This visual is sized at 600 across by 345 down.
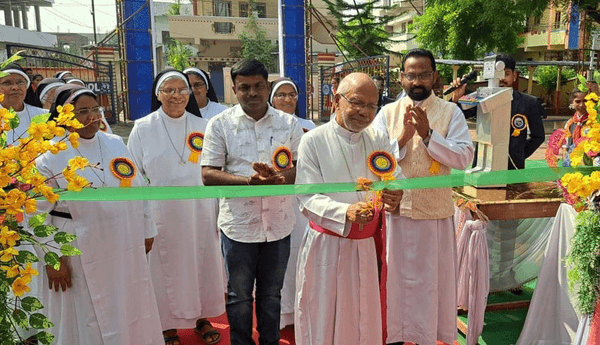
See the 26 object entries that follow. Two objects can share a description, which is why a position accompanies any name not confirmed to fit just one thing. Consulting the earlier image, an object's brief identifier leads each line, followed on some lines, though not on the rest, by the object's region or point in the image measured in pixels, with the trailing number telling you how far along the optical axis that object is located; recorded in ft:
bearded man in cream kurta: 11.42
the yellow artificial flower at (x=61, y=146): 6.72
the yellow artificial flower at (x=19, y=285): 6.69
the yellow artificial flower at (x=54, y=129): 6.56
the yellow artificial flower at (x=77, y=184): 6.72
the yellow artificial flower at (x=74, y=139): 6.76
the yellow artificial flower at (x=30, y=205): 6.64
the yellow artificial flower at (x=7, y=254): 6.49
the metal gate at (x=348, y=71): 51.33
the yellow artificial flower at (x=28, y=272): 6.80
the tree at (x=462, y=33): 72.02
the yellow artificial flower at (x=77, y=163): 6.69
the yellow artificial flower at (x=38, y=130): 6.58
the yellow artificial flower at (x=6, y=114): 6.54
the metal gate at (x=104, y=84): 55.72
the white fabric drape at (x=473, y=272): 12.55
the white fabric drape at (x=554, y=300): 11.61
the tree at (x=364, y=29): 99.60
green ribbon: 9.36
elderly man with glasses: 9.61
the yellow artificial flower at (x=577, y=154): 9.02
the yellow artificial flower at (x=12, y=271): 6.69
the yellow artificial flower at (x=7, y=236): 6.49
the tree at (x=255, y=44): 138.51
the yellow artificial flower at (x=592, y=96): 8.63
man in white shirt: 10.34
